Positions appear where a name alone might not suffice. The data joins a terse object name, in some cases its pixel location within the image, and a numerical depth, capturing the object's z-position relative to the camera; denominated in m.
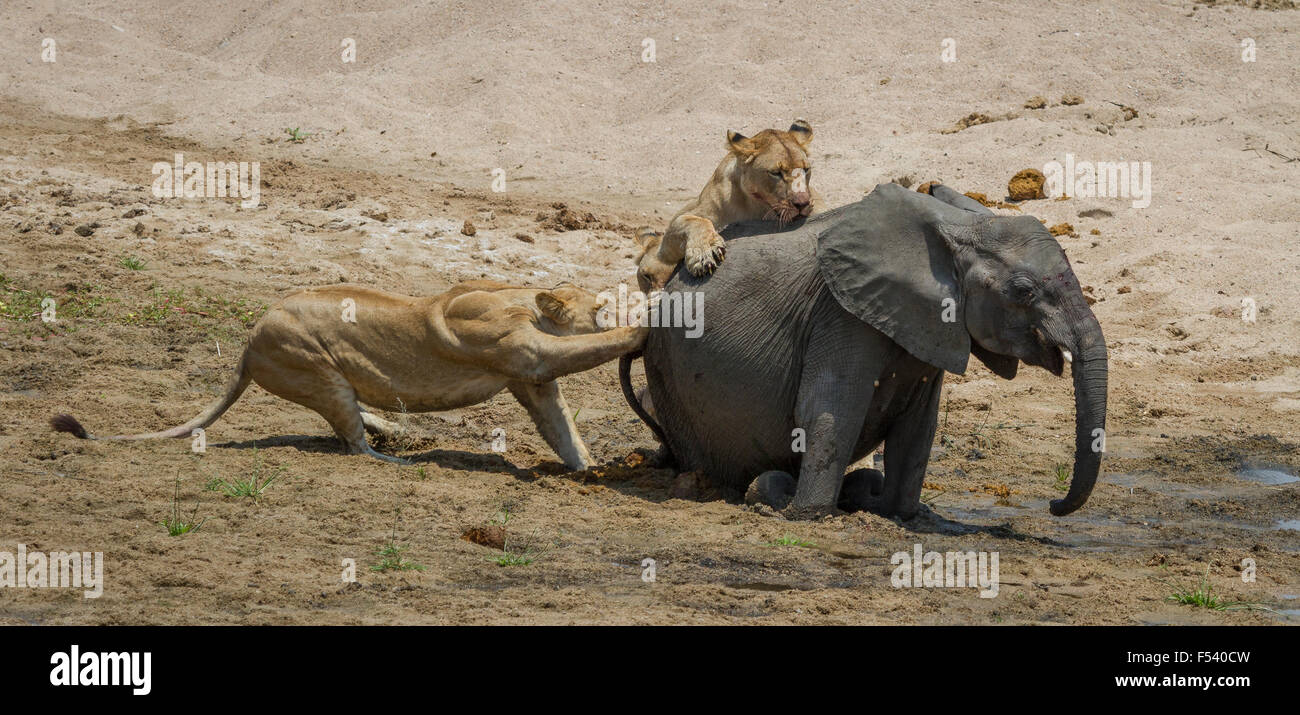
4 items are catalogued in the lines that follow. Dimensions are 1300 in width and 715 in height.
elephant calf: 15.25
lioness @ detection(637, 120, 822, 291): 17.22
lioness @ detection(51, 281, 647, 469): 17.37
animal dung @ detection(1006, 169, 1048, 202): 31.52
